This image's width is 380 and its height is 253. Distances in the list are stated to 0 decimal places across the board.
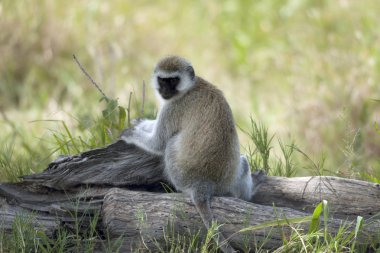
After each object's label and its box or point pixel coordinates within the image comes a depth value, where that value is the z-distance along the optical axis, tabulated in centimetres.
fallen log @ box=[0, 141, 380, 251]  917
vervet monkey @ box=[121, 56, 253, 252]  1044
